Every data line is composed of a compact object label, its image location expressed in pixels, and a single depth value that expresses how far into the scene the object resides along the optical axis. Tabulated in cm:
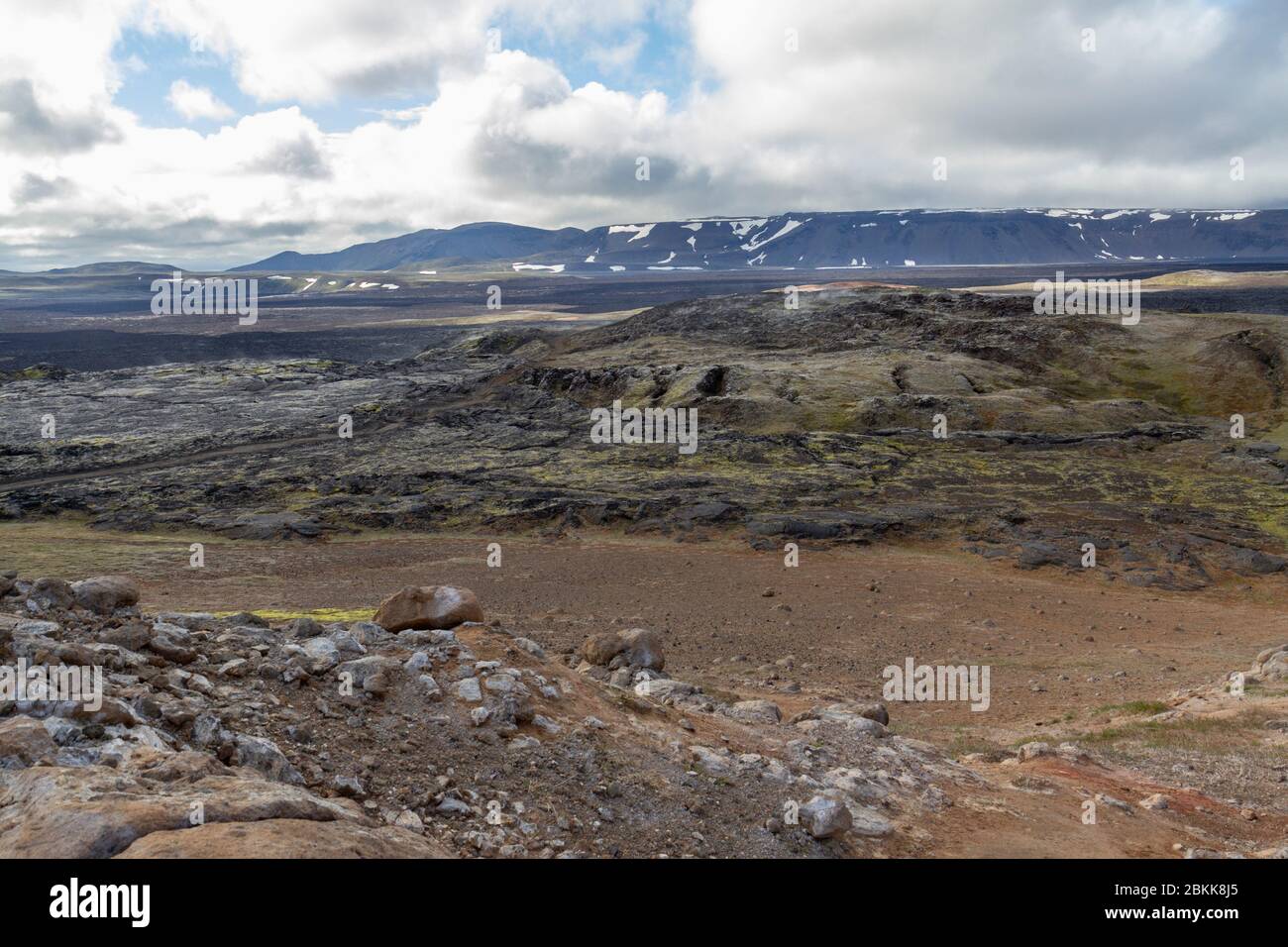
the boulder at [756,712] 1714
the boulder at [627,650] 2056
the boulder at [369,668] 1290
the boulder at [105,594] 1455
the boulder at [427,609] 1650
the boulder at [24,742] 855
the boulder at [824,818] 1093
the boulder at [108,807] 695
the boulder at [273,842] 680
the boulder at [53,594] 1440
